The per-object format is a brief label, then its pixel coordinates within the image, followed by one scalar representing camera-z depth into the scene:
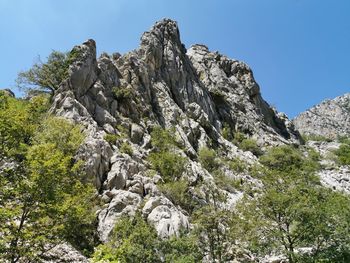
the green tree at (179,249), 20.41
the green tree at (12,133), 16.69
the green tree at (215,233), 23.44
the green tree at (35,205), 15.11
